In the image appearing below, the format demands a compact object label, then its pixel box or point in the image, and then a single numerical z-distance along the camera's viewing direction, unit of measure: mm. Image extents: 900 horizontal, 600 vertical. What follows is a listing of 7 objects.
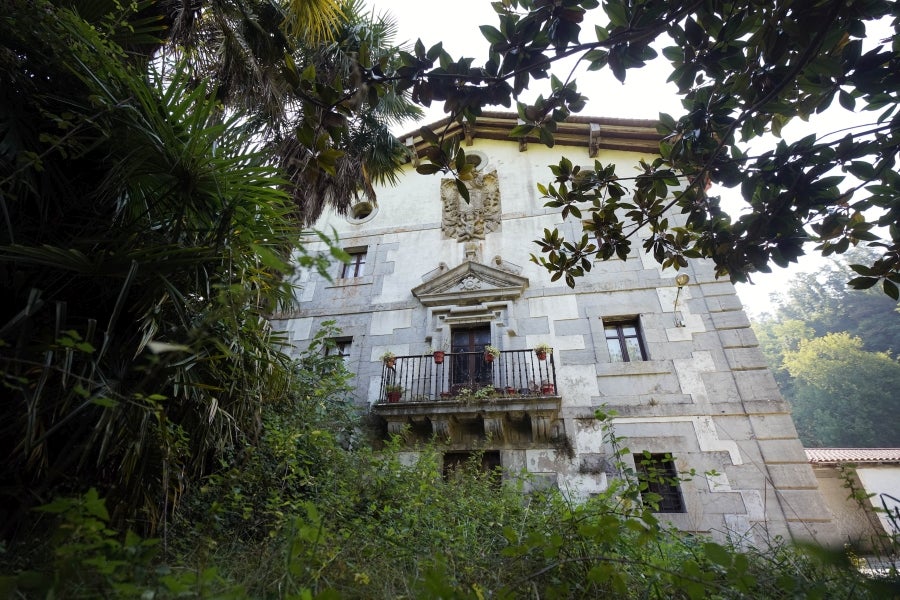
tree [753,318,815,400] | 29781
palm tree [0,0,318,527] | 2184
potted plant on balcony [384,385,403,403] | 6832
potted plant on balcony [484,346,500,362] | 6883
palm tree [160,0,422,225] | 2348
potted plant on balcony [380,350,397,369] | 7220
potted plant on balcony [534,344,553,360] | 6695
